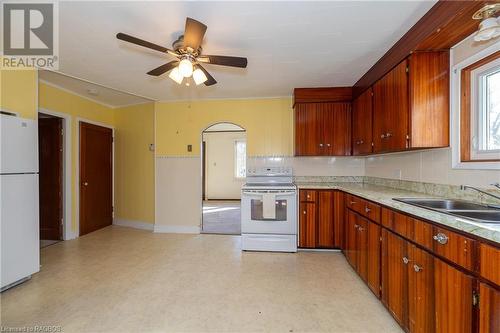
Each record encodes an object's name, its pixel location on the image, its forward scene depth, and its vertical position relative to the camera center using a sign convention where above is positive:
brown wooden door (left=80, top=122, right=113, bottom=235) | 4.05 -0.22
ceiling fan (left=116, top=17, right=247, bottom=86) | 1.67 +0.95
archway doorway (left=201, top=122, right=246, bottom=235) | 7.88 +0.02
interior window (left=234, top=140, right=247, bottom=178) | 7.89 +0.27
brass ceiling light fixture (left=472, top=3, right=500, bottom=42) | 1.38 +0.91
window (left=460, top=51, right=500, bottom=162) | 1.66 +0.43
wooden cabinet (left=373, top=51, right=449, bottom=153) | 1.95 +0.59
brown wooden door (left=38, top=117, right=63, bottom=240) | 3.79 -0.17
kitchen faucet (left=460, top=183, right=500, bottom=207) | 1.48 -0.18
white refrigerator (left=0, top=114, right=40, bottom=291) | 2.15 -0.36
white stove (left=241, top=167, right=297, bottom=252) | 3.29 -0.79
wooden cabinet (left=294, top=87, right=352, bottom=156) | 3.50 +0.71
